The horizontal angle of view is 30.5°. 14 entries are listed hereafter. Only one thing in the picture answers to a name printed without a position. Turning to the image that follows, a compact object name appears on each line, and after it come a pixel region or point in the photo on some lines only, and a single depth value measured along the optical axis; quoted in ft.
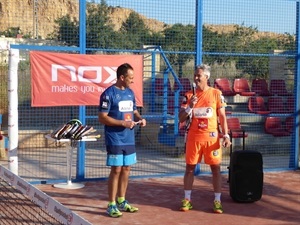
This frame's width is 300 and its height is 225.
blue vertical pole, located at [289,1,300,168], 35.01
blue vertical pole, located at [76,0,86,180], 29.94
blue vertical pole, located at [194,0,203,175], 32.63
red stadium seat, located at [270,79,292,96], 43.31
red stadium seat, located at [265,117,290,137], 41.55
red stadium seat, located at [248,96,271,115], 43.85
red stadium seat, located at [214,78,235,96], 46.95
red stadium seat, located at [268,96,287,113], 41.03
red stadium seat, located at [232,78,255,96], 49.55
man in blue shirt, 22.86
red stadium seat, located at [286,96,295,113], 36.21
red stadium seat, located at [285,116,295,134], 36.68
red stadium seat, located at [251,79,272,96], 47.34
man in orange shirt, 24.12
